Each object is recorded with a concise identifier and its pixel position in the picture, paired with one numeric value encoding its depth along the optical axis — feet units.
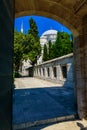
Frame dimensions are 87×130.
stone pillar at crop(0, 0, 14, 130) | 3.04
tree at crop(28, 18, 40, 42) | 75.71
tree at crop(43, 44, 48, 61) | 74.63
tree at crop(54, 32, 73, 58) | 62.17
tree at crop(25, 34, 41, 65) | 60.91
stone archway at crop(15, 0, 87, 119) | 8.56
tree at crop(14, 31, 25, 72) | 55.78
